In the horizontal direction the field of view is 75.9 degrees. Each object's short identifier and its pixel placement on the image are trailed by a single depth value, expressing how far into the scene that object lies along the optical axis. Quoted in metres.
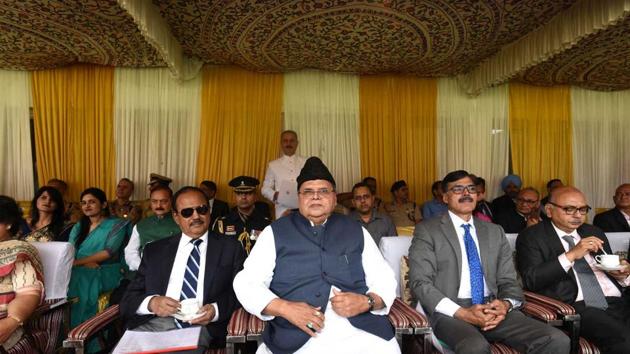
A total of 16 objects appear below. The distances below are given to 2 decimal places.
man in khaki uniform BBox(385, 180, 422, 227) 5.53
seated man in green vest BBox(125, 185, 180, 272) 3.36
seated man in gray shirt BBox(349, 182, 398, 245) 4.09
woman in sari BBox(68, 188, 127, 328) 3.25
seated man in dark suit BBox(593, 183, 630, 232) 4.11
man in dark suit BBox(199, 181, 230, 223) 5.25
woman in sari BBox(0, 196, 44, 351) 2.15
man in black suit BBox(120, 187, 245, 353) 2.32
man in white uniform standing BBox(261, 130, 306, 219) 5.21
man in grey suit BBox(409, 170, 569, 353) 2.21
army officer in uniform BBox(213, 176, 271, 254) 3.74
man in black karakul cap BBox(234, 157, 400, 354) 2.07
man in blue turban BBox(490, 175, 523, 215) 5.86
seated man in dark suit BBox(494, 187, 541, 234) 4.67
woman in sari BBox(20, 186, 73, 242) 3.51
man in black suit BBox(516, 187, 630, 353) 2.53
